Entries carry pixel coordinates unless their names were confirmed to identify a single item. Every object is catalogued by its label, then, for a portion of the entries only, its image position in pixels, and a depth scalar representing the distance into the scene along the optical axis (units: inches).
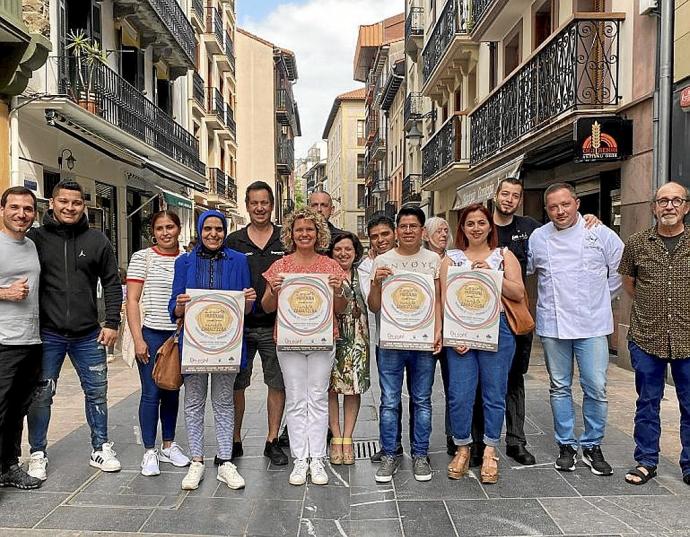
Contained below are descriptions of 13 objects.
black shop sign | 349.7
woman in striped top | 185.2
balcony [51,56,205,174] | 501.7
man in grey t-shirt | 167.6
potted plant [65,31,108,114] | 493.0
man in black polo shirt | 193.3
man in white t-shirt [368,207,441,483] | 180.2
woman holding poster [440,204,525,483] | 179.6
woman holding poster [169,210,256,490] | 176.1
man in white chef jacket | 184.9
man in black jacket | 177.6
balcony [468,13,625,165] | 366.3
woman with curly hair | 178.5
